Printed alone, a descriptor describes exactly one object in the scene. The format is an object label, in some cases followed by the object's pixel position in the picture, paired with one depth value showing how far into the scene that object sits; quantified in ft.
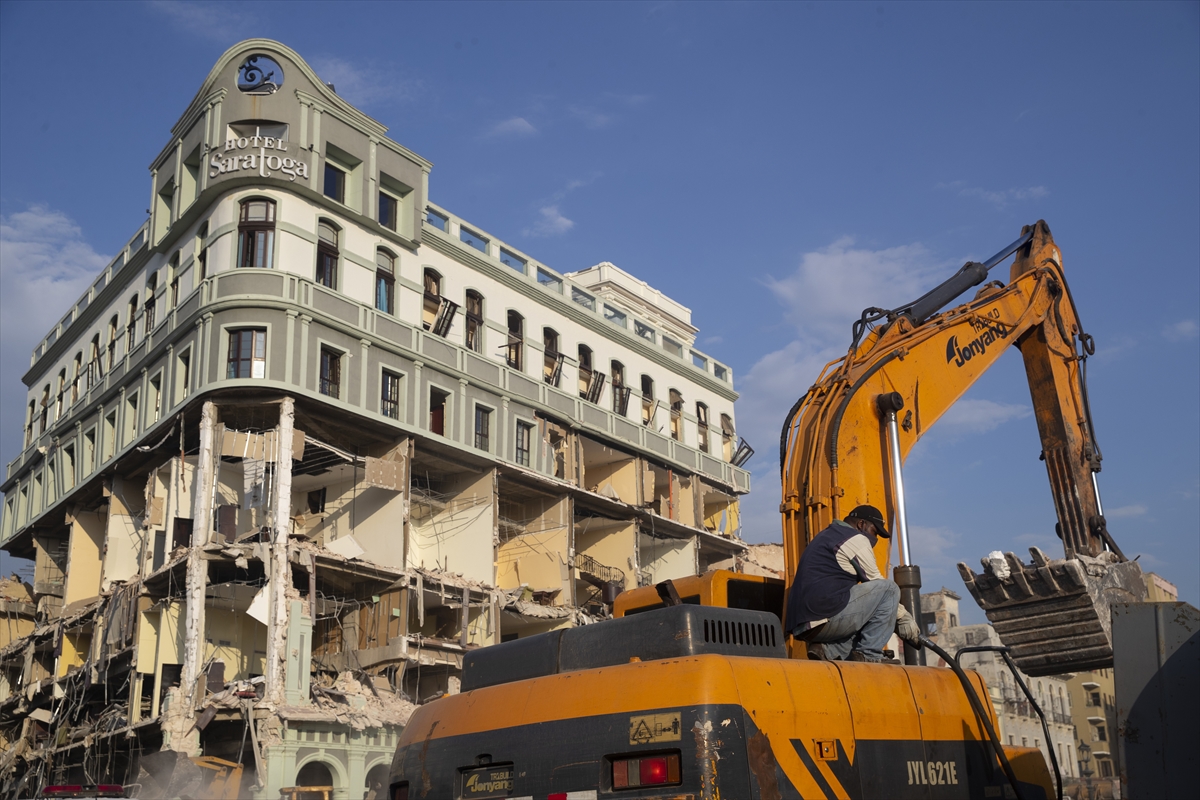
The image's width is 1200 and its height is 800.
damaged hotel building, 104.42
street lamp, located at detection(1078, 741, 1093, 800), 265.75
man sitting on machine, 27.25
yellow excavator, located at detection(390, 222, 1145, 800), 22.79
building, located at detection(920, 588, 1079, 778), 231.91
